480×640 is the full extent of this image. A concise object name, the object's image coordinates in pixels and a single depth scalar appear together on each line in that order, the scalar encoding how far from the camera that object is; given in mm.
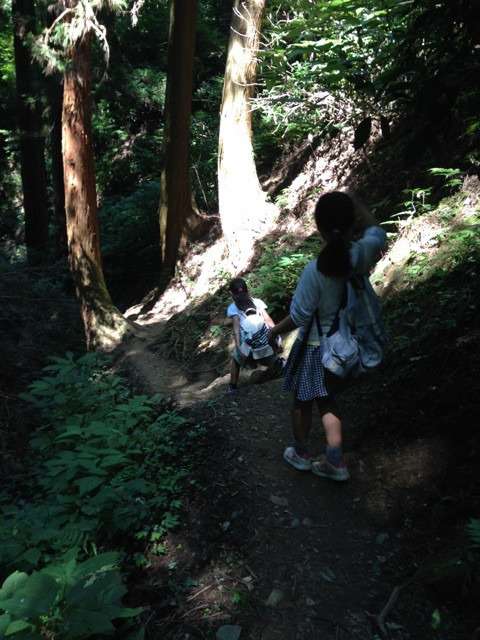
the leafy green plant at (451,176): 7019
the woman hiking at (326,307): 3498
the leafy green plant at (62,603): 2424
